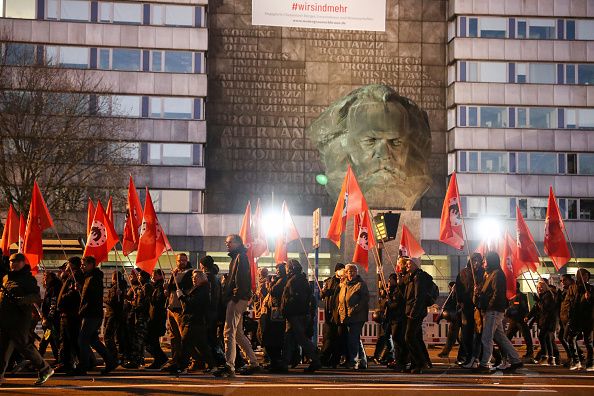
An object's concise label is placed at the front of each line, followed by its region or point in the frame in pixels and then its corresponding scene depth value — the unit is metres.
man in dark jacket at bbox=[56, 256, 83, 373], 17.28
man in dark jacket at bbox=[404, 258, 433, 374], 18.36
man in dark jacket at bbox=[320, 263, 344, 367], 20.50
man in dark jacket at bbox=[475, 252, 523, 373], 18.14
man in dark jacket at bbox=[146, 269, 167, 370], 19.92
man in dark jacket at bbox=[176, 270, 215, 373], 17.23
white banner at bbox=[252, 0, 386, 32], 61.91
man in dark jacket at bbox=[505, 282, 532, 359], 23.22
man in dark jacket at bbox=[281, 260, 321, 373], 18.47
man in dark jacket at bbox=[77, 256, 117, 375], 17.00
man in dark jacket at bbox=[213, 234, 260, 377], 17.09
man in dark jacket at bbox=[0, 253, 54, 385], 15.30
